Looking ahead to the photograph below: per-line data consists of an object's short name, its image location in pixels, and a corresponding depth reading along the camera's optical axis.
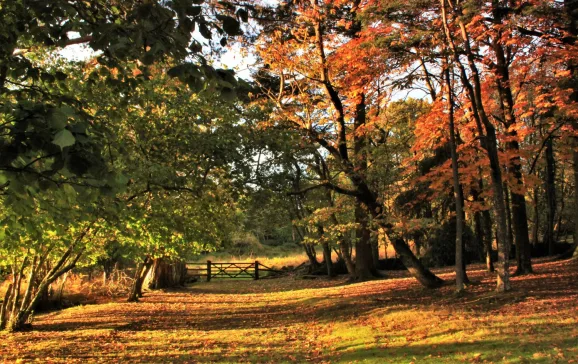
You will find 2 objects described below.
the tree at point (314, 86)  13.01
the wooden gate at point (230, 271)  31.98
